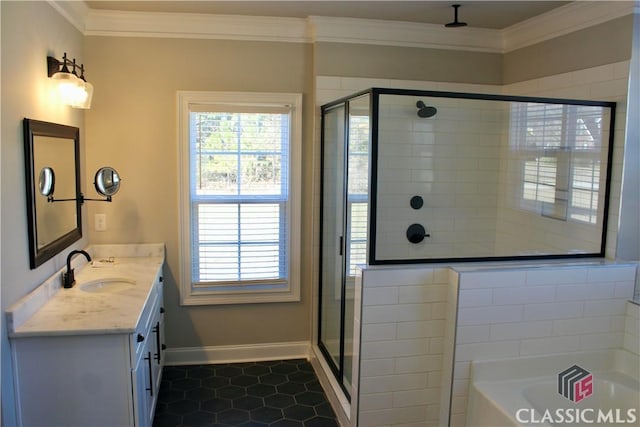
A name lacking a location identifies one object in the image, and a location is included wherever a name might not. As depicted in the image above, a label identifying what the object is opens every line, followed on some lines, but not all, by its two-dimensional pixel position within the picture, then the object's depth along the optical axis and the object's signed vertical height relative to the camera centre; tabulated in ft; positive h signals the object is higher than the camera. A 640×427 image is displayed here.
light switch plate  11.23 -1.40
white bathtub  8.05 -3.73
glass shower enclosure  9.18 -0.37
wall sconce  8.52 +1.37
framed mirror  7.57 -0.47
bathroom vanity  6.91 -2.89
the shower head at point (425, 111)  10.39 +1.22
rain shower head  10.18 +3.11
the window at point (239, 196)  11.41 -0.79
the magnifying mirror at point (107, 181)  9.80 -0.41
